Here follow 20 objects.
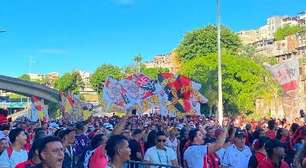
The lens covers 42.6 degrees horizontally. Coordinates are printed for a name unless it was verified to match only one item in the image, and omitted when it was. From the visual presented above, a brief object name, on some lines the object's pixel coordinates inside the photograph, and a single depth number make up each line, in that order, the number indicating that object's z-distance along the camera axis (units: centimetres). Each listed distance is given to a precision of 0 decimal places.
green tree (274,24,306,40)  8179
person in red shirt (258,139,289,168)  461
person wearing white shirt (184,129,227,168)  504
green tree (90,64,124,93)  6838
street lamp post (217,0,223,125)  1951
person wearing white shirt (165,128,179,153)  755
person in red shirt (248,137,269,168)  495
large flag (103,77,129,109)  1209
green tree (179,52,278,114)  3940
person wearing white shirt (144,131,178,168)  562
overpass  4795
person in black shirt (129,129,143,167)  589
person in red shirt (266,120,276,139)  805
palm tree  7033
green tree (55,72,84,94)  7301
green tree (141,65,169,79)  6735
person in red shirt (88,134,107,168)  395
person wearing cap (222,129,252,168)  603
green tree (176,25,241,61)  4664
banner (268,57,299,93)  1159
